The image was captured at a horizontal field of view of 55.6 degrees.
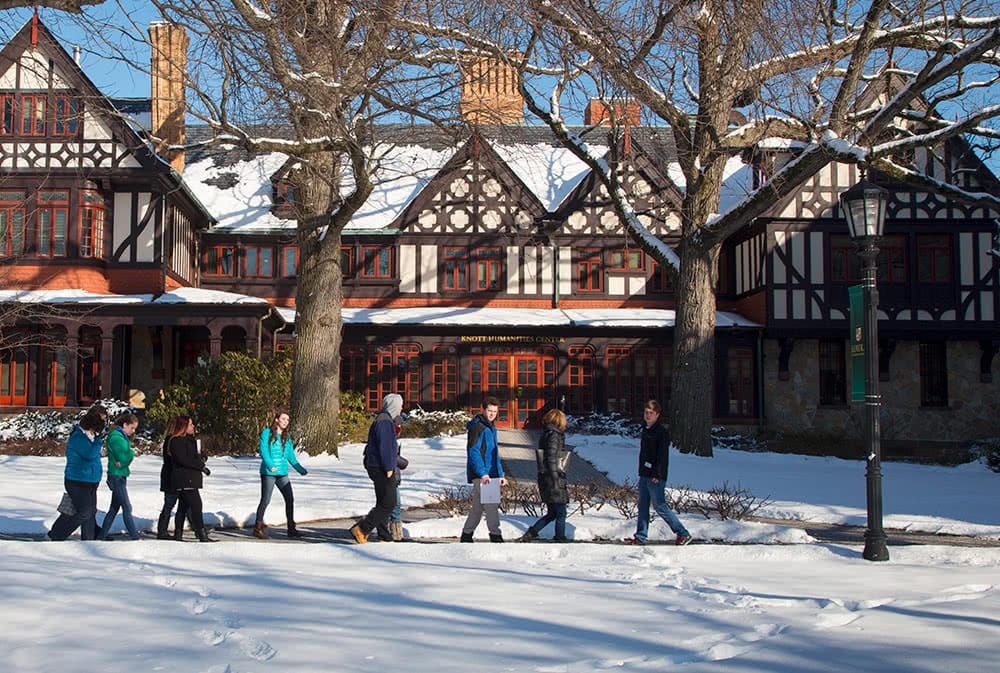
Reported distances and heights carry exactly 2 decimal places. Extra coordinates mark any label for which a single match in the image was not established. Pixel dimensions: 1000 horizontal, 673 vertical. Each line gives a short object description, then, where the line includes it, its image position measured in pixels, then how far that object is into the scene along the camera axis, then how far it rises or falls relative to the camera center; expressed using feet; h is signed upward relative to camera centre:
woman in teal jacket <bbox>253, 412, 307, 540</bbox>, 33.58 -2.95
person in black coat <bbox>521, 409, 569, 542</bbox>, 31.53 -3.01
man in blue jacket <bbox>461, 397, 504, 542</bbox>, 31.35 -2.69
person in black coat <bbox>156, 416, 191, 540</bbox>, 32.32 -3.35
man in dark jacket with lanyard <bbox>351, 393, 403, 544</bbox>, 30.99 -2.54
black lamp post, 28.78 +2.17
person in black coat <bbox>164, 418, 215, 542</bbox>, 31.78 -3.09
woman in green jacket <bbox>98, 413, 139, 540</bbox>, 32.01 -3.08
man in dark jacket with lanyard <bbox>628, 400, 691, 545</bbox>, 31.68 -3.15
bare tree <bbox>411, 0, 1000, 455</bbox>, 35.04 +13.38
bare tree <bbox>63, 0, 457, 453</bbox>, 30.25 +11.44
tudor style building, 78.74 +9.58
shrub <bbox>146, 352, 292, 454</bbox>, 63.31 -0.93
